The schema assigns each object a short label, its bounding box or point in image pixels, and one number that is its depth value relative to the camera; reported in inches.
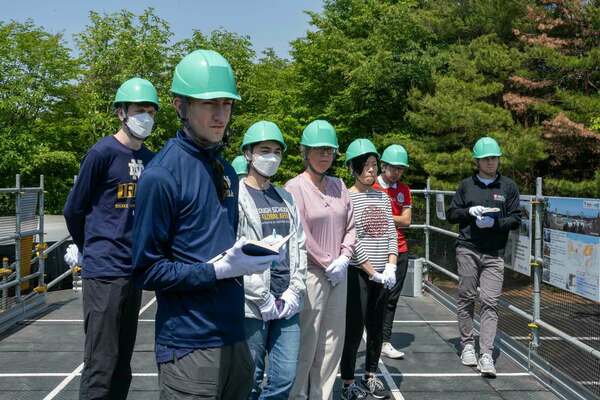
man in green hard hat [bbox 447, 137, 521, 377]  231.3
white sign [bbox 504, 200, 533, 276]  236.1
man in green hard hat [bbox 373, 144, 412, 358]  248.8
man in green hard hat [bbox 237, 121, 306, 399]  143.5
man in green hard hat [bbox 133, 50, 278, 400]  83.3
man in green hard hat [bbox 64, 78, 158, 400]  141.1
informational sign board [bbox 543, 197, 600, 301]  184.4
